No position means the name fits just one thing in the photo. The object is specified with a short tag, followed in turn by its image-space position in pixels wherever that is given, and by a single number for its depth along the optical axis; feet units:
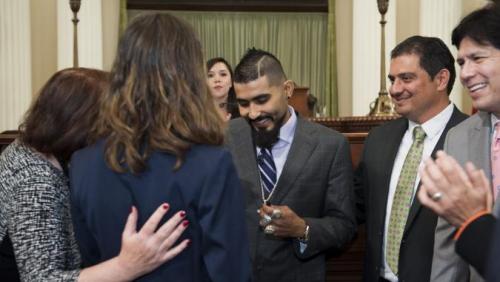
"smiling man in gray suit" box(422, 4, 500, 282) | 7.50
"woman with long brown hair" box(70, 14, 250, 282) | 5.57
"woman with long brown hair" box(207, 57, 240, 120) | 14.14
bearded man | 9.07
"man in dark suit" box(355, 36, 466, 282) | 8.69
